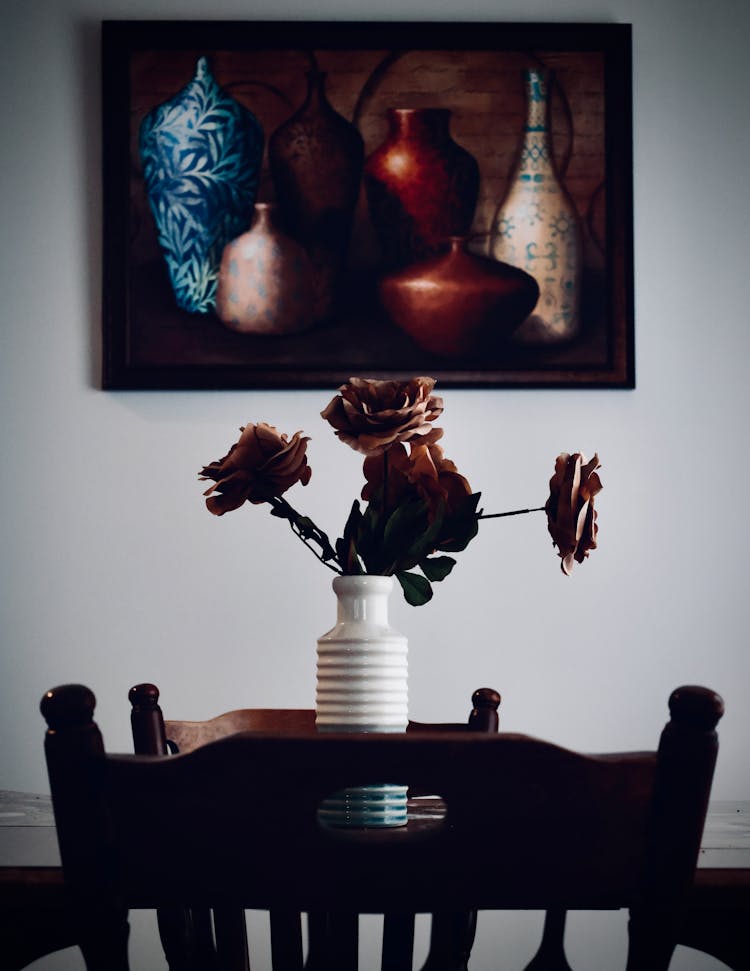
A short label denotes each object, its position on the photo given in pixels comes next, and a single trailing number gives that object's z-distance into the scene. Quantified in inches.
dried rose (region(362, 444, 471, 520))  44.2
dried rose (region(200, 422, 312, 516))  43.1
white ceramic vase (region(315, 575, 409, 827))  40.9
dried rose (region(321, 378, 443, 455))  41.1
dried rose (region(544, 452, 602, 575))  43.1
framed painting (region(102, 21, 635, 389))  81.4
